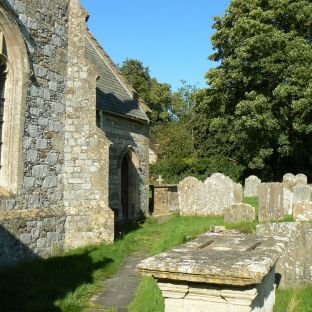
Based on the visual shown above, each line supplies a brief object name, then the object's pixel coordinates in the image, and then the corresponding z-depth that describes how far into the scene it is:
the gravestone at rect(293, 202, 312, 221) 11.01
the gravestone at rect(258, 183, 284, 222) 12.60
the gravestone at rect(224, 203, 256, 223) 13.49
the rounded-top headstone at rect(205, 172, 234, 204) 17.19
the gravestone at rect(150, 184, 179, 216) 21.72
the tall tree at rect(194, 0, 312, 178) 25.38
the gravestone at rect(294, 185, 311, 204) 17.38
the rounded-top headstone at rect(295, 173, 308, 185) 24.48
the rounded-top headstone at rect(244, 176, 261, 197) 25.47
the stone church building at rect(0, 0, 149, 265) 9.85
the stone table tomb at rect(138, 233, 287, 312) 3.63
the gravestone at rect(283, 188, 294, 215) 14.77
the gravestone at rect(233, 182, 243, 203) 17.34
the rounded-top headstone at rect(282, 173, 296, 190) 24.02
